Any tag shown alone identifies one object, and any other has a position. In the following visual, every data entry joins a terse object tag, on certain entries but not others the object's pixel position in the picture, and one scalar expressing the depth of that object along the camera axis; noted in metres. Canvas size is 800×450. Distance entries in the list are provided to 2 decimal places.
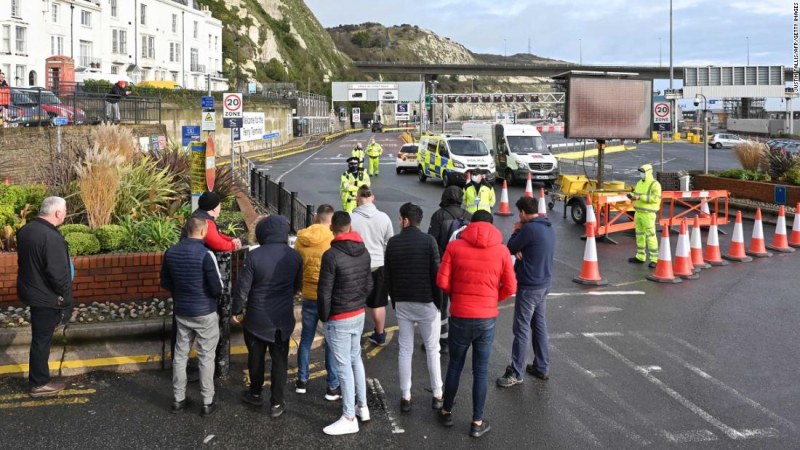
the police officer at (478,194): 13.61
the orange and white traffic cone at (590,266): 10.92
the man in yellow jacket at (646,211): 12.22
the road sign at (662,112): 24.80
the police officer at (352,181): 14.06
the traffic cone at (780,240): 13.91
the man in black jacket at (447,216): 7.47
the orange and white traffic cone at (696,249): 12.27
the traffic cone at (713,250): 12.65
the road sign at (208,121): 18.48
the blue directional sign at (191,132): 21.95
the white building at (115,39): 48.41
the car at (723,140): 59.72
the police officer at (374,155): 29.92
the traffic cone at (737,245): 13.00
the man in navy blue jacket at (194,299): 5.76
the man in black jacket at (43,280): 6.04
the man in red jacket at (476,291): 5.49
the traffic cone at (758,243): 13.44
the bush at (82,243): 8.29
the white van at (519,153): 26.30
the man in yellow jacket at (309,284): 6.36
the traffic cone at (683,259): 11.47
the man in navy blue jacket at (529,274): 6.67
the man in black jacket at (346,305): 5.57
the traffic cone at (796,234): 14.39
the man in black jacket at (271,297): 5.73
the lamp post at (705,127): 21.38
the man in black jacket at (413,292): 5.86
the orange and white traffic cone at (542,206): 18.00
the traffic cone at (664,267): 11.15
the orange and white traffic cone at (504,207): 18.84
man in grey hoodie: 7.49
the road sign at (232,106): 19.42
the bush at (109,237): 8.71
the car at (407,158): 32.00
